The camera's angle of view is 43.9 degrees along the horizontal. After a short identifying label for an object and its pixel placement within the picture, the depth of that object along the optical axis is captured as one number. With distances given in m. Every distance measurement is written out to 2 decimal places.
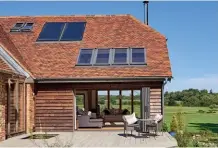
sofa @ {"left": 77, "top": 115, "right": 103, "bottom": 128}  13.27
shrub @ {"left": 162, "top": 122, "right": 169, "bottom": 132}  12.23
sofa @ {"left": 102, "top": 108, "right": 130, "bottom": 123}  14.94
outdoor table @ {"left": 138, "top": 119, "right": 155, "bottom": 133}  11.08
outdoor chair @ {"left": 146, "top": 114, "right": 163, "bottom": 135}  10.84
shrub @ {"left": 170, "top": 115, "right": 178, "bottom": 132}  12.18
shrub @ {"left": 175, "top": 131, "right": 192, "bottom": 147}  8.21
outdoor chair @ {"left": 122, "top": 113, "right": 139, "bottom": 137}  11.03
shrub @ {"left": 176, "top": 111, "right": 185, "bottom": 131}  10.09
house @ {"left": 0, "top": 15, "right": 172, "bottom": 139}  11.65
